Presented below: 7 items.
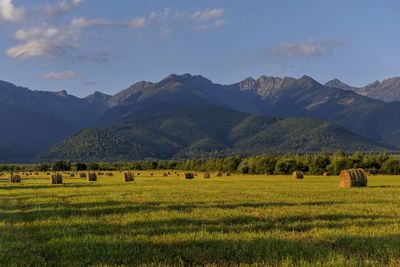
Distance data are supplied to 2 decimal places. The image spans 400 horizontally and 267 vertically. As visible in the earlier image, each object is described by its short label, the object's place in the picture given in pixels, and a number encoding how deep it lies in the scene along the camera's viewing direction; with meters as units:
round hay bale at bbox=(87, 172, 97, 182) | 61.50
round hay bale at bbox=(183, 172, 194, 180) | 73.06
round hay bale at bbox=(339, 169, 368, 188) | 42.00
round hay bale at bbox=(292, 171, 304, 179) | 68.00
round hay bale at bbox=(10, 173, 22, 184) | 57.69
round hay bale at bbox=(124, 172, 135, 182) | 59.53
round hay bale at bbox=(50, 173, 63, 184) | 51.61
